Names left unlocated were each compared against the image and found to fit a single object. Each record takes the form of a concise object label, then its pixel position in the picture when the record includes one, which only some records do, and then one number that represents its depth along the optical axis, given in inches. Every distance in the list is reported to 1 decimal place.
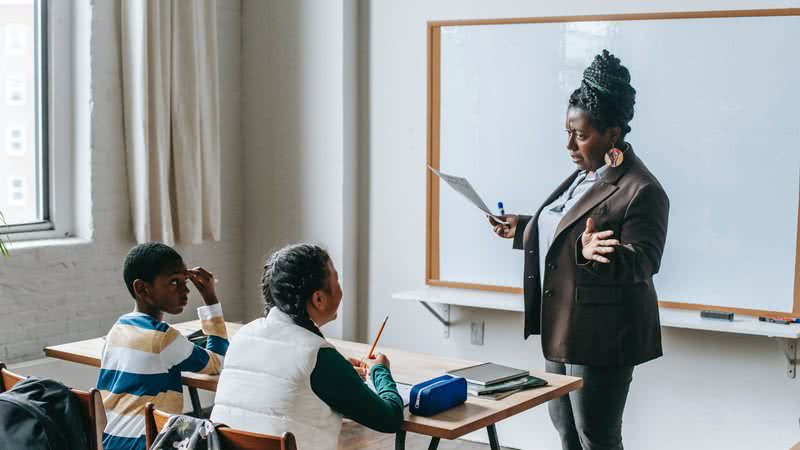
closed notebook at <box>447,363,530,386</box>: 106.6
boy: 103.3
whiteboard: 143.7
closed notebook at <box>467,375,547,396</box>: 104.7
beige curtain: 170.1
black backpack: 86.0
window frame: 165.5
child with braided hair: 87.3
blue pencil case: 96.7
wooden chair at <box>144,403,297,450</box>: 79.5
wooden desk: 94.2
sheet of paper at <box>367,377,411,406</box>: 101.9
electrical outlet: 173.2
